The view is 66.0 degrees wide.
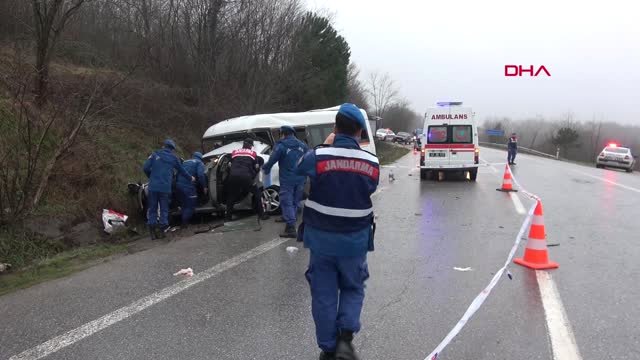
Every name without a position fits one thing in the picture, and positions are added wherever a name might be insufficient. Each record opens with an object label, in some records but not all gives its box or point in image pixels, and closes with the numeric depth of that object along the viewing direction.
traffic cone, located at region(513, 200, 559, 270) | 5.96
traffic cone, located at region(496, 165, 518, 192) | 13.73
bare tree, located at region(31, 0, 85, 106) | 10.49
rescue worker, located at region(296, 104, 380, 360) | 3.38
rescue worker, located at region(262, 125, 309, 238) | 8.16
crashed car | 9.68
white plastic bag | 9.07
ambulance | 16.62
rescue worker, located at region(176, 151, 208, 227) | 9.32
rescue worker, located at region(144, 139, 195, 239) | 8.55
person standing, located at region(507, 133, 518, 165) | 26.23
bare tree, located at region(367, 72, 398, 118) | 80.56
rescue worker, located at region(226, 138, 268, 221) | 9.09
